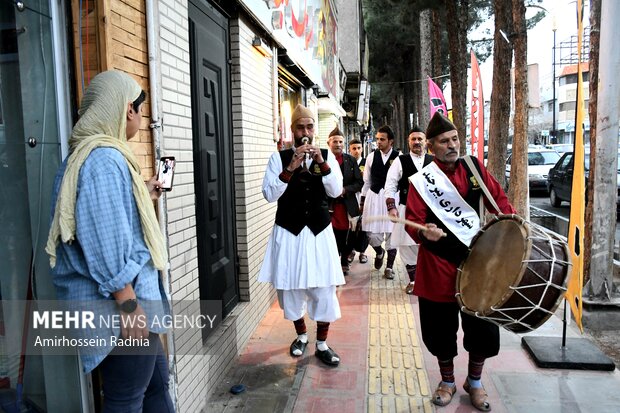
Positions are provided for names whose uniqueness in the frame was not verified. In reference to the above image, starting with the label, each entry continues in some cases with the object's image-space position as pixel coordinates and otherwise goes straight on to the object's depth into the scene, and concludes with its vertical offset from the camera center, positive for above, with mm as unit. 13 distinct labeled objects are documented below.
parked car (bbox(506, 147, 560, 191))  18438 -252
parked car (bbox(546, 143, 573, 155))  24978 +617
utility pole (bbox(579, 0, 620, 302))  4895 -91
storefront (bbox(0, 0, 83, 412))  2139 -94
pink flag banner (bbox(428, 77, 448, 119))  12977 +1690
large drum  2758 -694
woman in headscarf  1816 -290
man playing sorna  3836 -537
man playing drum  3285 -607
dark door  3590 +94
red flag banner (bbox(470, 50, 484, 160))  10297 +1063
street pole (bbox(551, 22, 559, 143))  40125 +2014
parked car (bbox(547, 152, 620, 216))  13820 -660
